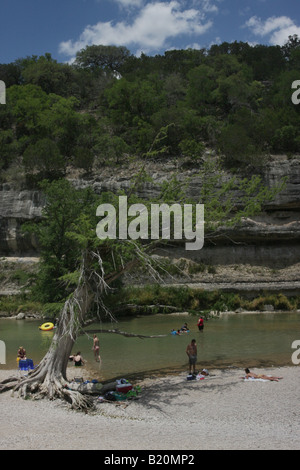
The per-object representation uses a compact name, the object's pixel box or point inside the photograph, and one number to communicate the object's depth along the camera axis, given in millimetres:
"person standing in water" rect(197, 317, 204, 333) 23750
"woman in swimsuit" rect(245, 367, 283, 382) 13954
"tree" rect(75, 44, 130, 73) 84562
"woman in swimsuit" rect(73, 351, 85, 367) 16828
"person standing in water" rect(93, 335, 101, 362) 17462
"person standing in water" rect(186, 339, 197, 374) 14914
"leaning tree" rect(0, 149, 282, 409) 12453
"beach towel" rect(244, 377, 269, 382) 13828
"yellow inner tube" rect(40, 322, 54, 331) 25734
